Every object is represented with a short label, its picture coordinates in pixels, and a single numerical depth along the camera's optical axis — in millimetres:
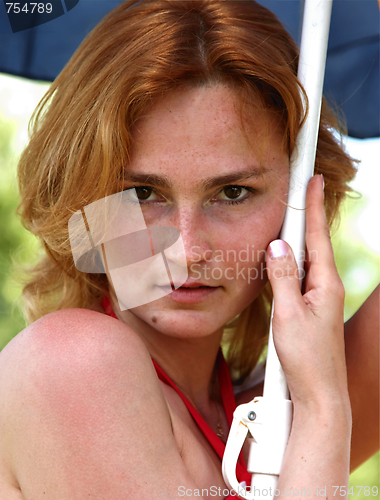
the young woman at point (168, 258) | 2285
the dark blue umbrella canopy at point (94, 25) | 2407
